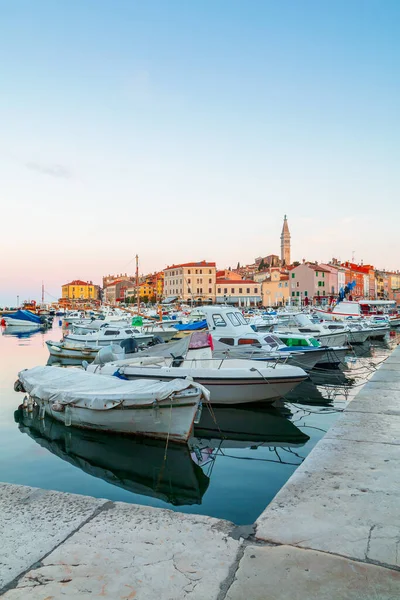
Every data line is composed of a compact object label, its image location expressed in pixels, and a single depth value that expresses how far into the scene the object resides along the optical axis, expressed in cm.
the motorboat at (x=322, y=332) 2816
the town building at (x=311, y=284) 10750
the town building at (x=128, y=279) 18875
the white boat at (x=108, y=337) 2889
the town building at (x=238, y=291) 12069
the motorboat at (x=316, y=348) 1941
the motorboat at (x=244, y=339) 1686
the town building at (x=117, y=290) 17676
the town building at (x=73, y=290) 19895
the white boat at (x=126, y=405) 995
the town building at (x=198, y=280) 12550
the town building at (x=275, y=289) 11338
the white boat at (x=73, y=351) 2583
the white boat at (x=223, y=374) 1322
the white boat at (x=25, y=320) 6444
